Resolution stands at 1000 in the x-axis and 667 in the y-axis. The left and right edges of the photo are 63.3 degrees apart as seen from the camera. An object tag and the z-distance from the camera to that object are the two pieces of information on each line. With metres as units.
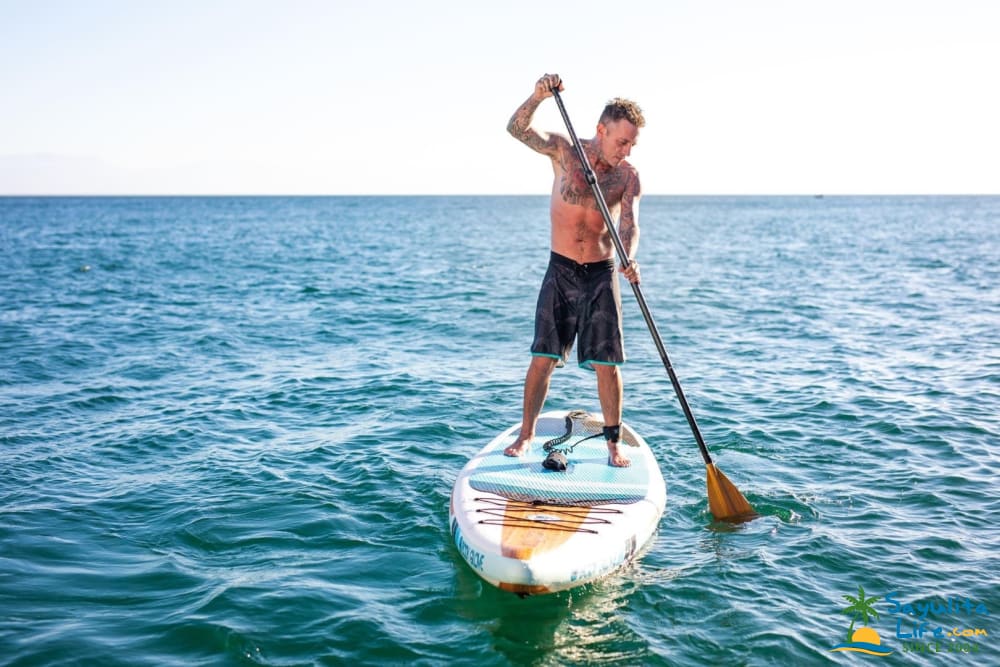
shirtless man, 6.93
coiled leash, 7.16
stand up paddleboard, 5.68
